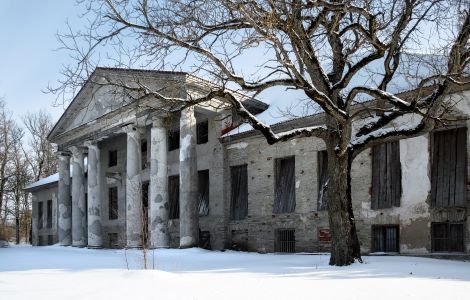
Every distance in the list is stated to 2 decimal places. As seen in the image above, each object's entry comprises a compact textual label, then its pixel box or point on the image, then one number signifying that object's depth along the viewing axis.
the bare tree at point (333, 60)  10.09
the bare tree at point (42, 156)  46.84
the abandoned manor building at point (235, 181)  14.49
